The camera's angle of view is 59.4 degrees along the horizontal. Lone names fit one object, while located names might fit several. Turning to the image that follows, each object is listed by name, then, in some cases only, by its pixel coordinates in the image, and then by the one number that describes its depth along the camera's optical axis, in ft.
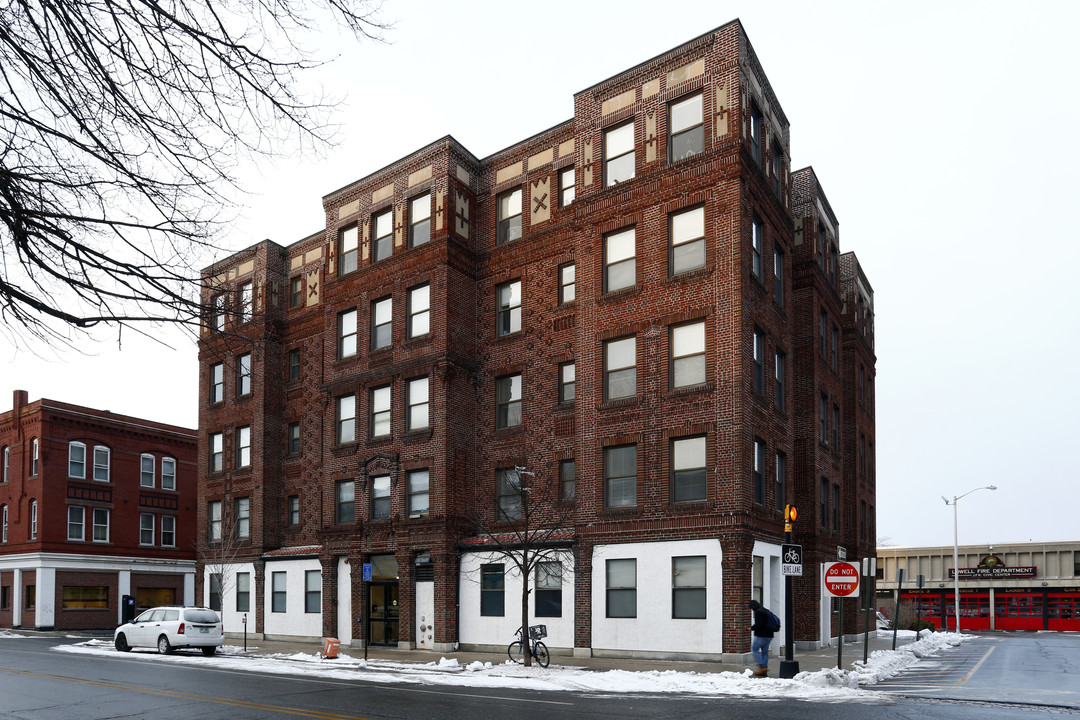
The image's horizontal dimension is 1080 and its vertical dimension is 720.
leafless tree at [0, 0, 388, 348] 19.48
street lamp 192.03
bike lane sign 66.49
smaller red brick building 166.30
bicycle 80.18
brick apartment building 86.17
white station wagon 96.32
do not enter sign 71.67
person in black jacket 66.64
